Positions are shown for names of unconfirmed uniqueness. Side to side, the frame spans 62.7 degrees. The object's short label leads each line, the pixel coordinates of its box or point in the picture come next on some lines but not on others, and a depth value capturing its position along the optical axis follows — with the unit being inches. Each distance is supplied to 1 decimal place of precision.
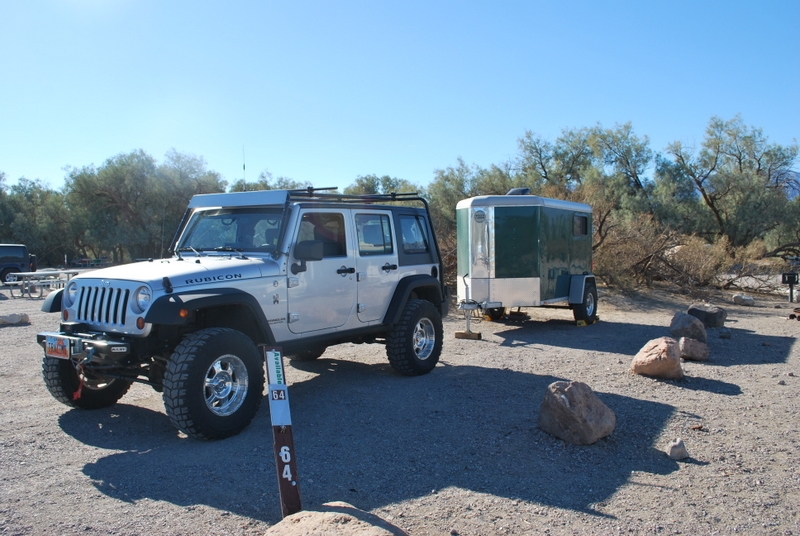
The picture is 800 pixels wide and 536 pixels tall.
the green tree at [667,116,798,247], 1061.1
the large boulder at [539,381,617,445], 205.9
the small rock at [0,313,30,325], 494.0
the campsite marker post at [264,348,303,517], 145.8
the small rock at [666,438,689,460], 195.6
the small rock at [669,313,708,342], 393.4
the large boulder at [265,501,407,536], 126.7
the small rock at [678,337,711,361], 344.2
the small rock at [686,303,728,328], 468.4
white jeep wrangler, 207.8
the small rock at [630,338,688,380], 294.8
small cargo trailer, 449.7
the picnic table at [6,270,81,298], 734.5
